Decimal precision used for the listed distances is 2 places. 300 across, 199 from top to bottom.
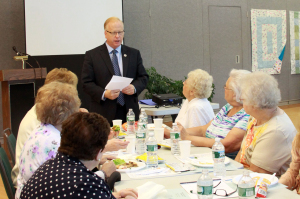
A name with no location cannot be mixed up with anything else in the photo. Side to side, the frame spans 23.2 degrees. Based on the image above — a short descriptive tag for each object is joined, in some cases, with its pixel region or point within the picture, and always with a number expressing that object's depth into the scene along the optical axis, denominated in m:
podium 7.62
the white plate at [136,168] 5.41
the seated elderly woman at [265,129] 5.48
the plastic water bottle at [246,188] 4.78
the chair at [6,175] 5.34
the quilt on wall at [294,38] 15.16
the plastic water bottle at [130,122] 6.61
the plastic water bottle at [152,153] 5.52
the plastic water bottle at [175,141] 5.81
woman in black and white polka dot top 4.35
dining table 5.02
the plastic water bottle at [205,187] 4.90
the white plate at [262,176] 5.11
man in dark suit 7.16
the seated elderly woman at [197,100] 6.68
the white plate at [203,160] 5.46
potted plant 10.82
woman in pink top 5.36
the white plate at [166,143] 5.99
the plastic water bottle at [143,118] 6.66
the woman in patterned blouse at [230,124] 6.01
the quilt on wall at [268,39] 14.16
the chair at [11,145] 5.97
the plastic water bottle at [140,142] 5.87
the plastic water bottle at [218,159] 5.31
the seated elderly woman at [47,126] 5.22
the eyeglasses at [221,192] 5.01
